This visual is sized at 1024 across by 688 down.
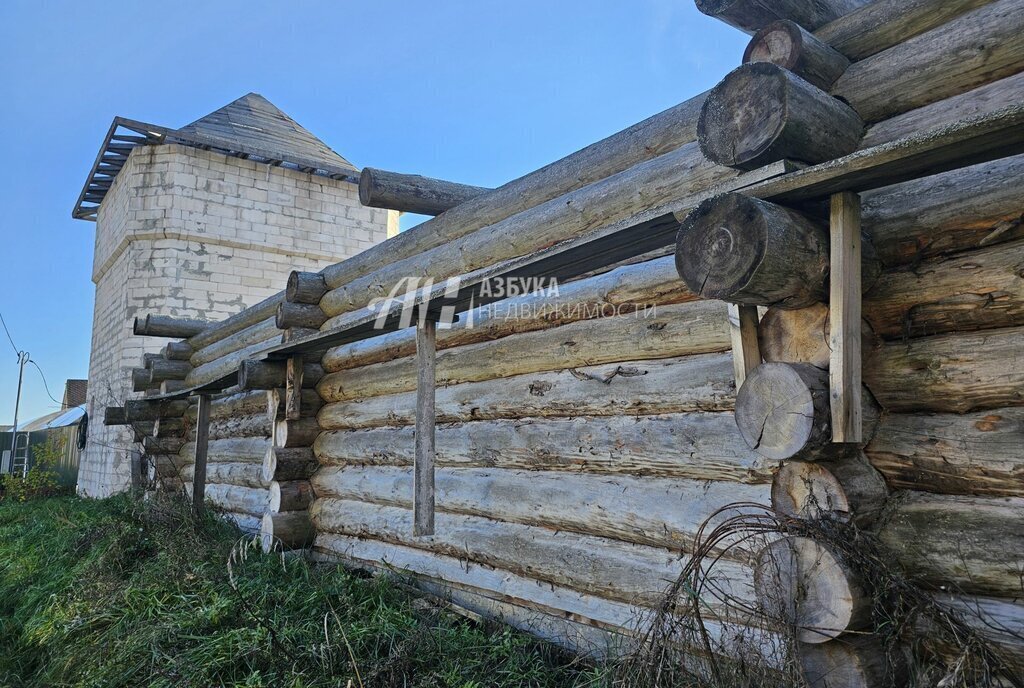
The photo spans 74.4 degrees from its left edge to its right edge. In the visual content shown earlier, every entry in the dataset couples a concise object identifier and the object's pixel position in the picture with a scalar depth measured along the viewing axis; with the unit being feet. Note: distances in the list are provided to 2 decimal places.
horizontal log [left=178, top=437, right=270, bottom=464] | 28.84
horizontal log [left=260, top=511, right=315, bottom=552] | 22.48
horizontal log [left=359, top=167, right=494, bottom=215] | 19.11
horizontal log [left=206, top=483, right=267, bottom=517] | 27.84
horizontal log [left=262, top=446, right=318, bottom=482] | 23.26
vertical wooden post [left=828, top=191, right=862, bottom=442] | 8.14
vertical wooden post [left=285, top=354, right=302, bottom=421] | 23.39
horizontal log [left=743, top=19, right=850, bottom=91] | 9.72
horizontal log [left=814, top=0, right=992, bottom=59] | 9.49
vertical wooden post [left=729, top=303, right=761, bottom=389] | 9.55
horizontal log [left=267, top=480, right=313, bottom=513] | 23.04
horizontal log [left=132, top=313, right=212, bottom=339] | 37.22
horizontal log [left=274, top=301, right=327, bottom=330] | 24.61
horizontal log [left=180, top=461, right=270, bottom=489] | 28.60
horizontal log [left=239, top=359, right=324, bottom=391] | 22.77
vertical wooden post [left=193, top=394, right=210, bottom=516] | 28.55
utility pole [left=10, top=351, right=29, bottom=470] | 71.26
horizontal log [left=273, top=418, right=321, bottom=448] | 23.67
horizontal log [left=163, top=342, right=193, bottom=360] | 39.04
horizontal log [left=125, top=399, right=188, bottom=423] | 37.58
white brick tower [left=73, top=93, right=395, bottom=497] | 49.73
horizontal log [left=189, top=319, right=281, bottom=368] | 30.42
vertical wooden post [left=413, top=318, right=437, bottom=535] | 15.30
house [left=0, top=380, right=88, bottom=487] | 62.13
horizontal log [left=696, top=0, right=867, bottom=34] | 10.21
